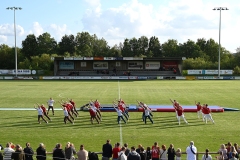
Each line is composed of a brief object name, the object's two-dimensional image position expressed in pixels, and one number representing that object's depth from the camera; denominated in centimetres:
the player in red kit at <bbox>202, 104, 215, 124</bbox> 1956
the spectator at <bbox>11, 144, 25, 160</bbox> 1031
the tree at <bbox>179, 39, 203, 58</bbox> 9919
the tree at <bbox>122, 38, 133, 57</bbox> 10944
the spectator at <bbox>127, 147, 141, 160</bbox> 976
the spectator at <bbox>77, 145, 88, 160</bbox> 1037
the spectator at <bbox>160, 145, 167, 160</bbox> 1097
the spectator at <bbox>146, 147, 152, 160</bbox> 1101
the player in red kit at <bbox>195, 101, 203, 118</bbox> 2102
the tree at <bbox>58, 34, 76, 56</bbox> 10868
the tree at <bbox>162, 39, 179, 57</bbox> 10293
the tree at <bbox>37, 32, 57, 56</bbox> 10344
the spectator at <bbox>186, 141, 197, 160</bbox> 1084
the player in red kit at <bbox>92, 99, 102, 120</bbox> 2082
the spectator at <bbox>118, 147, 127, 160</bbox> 1009
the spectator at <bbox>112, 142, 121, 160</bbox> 1104
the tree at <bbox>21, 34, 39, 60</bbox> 10200
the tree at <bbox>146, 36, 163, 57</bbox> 11025
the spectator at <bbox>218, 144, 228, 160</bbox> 1064
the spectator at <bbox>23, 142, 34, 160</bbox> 1063
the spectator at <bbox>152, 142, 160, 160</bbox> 1088
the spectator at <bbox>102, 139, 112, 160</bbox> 1128
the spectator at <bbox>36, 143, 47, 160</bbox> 1081
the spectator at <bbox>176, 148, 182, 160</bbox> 1078
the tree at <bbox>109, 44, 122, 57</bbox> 10716
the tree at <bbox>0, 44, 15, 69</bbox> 9369
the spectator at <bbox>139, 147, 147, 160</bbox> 1069
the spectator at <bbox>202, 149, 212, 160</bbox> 1031
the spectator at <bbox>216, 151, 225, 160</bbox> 1036
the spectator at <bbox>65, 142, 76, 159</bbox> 1084
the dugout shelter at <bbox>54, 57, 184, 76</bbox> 7194
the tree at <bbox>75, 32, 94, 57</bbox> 10656
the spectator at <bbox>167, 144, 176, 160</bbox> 1099
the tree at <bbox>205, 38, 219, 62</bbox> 9950
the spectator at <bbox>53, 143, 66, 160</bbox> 1051
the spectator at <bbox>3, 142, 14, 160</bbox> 1050
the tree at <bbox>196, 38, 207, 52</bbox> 10456
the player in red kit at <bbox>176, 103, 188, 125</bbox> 1929
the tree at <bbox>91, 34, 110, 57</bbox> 11081
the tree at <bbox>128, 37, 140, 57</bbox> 11144
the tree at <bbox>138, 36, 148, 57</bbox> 11152
